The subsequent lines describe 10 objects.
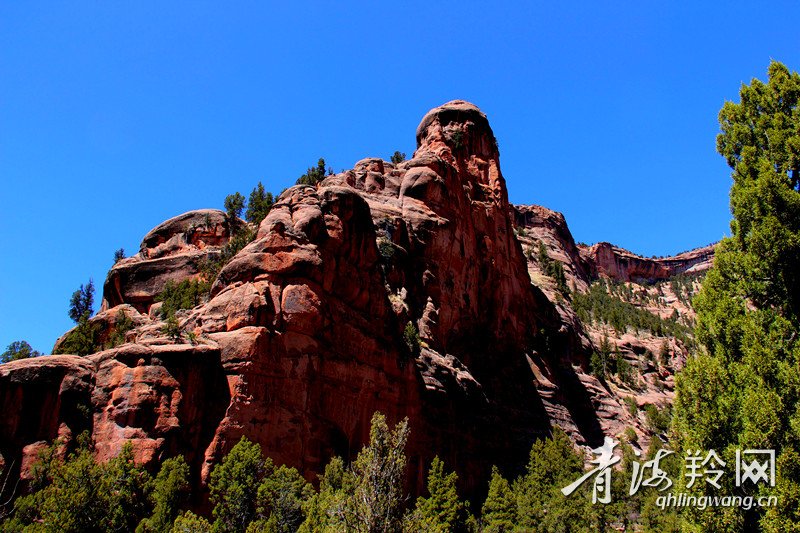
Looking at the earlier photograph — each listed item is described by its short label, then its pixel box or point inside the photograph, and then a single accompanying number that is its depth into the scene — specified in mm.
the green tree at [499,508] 41688
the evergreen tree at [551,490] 41344
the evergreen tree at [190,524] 26516
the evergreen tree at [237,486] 30125
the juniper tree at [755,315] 14047
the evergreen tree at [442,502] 39438
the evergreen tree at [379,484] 23203
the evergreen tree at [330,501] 24125
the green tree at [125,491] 28734
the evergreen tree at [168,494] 28641
